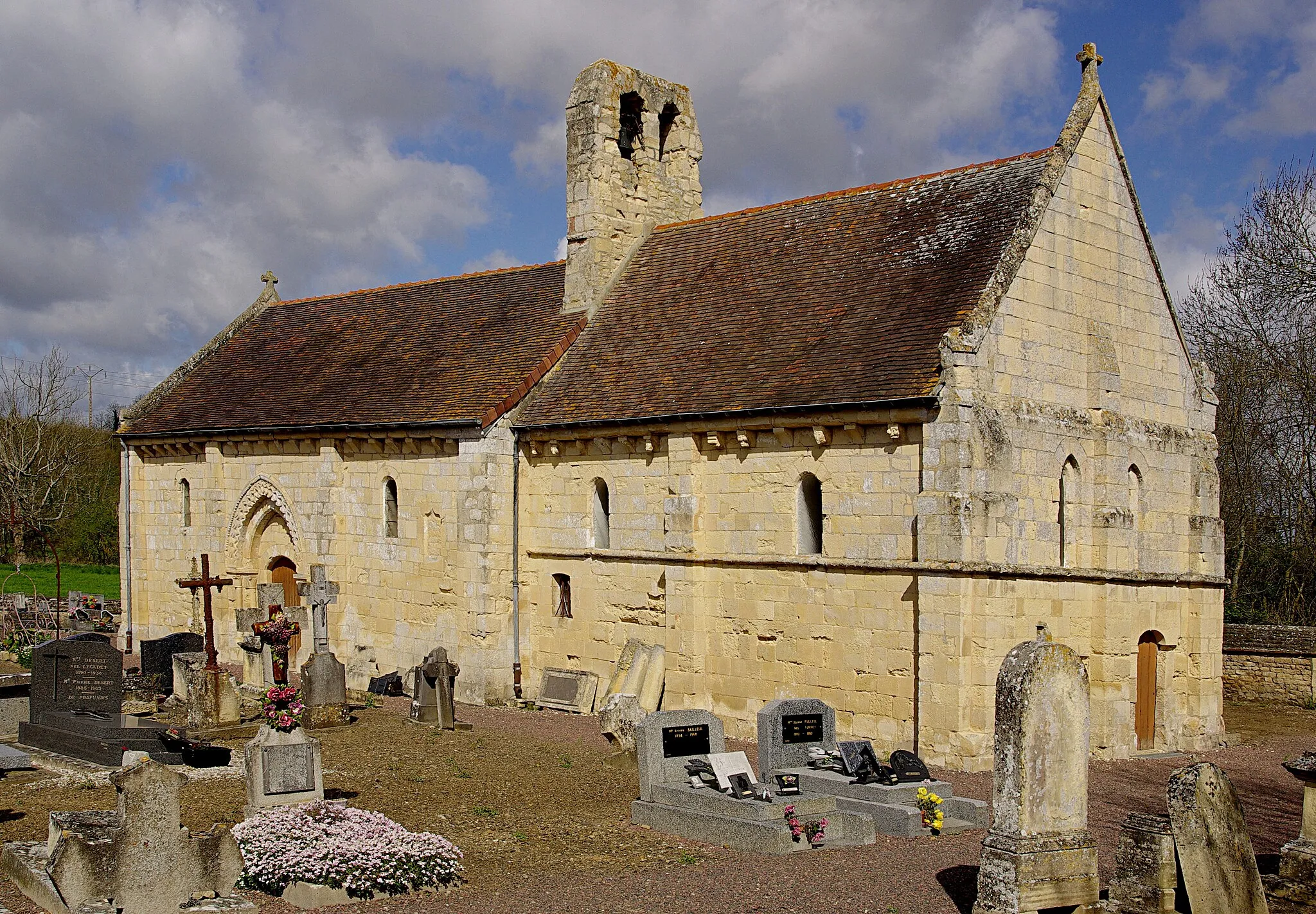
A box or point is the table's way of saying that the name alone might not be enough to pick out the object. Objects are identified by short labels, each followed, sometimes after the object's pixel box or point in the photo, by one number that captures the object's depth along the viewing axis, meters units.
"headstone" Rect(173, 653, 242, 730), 19.75
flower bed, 11.08
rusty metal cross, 20.36
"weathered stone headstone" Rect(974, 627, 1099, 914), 10.04
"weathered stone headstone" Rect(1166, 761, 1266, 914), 9.98
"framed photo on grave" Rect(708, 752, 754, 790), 13.97
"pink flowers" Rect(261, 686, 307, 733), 13.79
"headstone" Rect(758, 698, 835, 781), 14.64
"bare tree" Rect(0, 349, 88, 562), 52.12
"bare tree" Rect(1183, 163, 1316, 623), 32.03
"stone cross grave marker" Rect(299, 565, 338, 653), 21.55
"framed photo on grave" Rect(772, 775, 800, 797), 13.74
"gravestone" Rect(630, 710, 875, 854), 13.09
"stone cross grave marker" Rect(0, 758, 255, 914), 9.90
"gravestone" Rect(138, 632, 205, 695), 24.70
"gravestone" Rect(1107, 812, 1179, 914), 10.17
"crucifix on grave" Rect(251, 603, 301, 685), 18.12
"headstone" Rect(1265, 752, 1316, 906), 10.30
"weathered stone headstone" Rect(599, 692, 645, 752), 18.75
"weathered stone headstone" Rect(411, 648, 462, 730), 20.38
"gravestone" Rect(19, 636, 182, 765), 17.48
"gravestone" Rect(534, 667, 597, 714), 22.23
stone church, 17.92
